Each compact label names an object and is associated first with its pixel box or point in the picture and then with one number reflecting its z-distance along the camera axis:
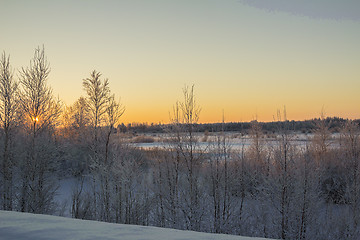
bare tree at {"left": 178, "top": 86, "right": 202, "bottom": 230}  10.34
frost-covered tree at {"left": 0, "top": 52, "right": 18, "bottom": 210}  13.08
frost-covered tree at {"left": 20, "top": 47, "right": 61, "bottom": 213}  11.61
